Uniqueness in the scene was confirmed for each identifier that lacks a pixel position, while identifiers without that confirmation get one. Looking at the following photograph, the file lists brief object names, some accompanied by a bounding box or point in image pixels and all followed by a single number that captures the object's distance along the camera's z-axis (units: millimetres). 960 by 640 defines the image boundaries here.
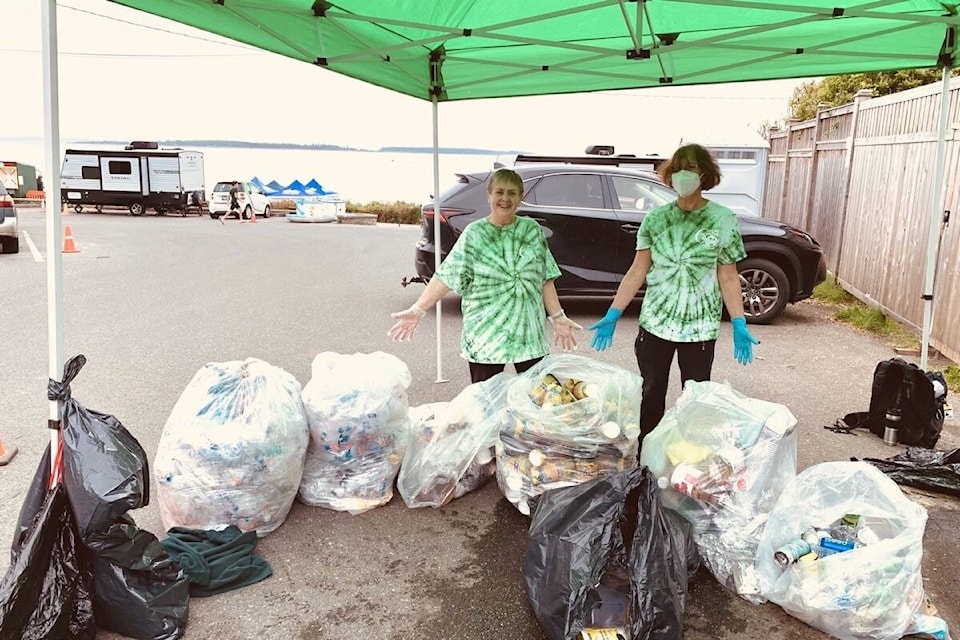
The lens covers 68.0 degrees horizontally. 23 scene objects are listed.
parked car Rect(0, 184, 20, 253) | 13031
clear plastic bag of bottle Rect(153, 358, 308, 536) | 3066
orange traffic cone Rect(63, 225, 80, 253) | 14279
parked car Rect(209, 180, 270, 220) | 24703
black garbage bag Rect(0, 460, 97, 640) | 2307
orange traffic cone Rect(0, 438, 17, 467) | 3977
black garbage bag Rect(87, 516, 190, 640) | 2504
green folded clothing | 2818
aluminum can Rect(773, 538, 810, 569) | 2666
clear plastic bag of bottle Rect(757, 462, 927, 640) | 2496
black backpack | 4316
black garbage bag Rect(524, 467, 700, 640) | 2383
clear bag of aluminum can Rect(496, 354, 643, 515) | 3143
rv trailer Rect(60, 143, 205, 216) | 25516
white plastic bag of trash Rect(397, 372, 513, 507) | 3545
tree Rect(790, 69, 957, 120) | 13992
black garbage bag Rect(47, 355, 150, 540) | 2422
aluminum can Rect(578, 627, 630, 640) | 2381
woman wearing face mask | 3506
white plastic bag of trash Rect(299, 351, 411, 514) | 3410
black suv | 7613
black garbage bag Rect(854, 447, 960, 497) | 3787
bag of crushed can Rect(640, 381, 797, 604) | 2881
